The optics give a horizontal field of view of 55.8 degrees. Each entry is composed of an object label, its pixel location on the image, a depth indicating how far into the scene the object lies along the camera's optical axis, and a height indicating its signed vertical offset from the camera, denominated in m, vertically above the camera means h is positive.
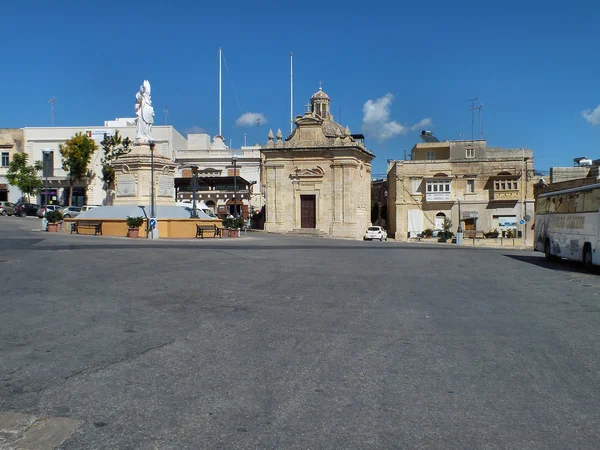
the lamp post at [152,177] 30.59 +2.70
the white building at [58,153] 62.16 +8.11
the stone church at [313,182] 48.22 +3.86
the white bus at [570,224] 18.47 +0.05
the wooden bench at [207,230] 31.98 -0.23
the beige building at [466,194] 53.66 +3.00
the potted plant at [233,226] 34.47 +0.00
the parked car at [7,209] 51.25 +1.58
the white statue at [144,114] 33.84 +6.82
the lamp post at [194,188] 33.50 +2.29
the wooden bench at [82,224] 31.00 +0.12
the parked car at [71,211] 43.12 +1.24
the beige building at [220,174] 59.66 +5.99
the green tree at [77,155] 58.38 +7.43
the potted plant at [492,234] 52.12 -0.79
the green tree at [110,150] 60.19 +8.24
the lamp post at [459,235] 48.28 -0.85
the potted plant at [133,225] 29.05 +0.06
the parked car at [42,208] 44.57 +1.46
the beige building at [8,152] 61.62 +8.12
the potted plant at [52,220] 31.55 +0.35
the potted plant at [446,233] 50.62 -0.67
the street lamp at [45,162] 32.29 +5.72
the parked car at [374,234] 47.38 -0.70
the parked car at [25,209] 51.00 +1.57
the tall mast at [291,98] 65.76 +15.07
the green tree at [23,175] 57.38 +5.24
